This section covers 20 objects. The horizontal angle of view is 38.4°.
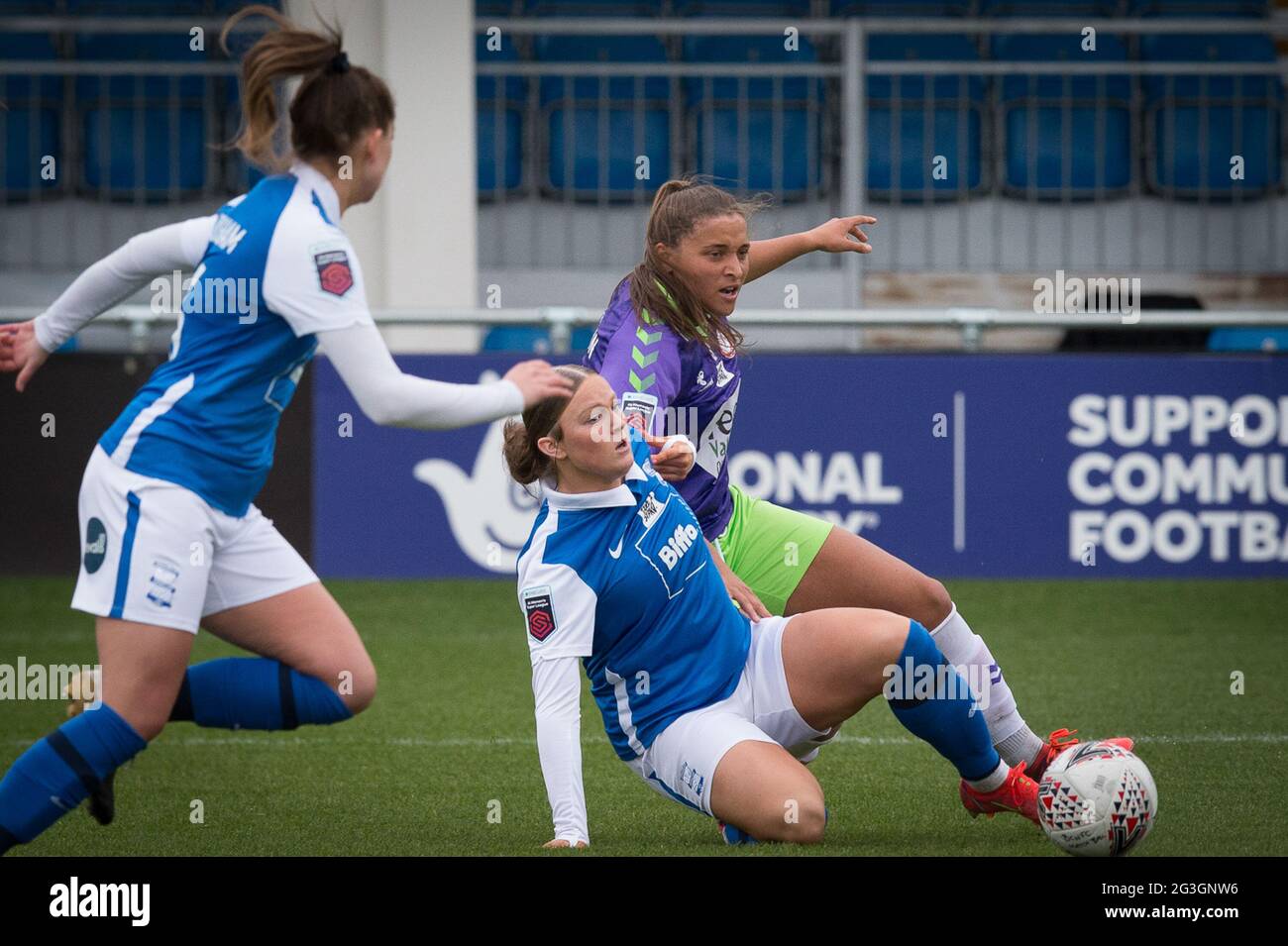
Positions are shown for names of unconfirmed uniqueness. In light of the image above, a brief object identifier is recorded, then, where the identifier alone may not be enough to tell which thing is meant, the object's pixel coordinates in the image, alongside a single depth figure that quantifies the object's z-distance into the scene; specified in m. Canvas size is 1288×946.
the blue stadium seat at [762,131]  11.52
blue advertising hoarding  9.42
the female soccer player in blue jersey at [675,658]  4.15
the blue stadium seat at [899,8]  12.74
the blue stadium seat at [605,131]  11.45
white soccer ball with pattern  4.11
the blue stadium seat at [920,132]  11.55
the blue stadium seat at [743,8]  12.52
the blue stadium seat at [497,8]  12.52
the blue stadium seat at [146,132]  11.62
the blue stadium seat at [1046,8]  12.75
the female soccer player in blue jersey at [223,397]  3.61
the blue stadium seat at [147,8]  12.66
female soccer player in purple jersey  4.62
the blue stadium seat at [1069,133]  11.51
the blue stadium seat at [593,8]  12.59
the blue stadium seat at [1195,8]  12.80
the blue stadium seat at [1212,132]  11.61
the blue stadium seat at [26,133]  11.62
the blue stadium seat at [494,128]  11.79
